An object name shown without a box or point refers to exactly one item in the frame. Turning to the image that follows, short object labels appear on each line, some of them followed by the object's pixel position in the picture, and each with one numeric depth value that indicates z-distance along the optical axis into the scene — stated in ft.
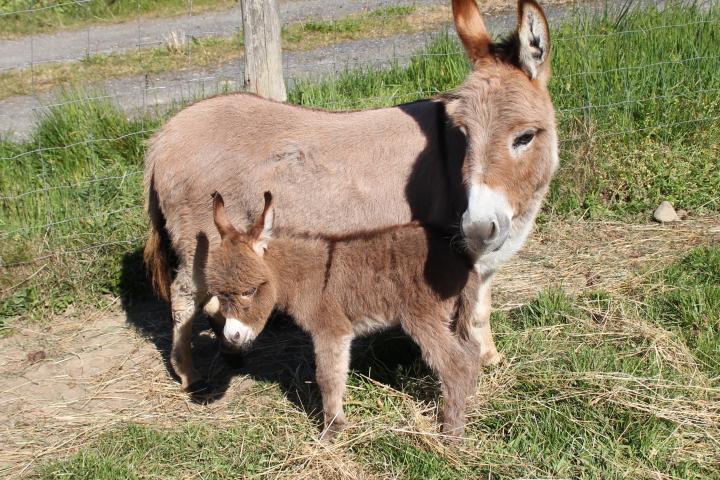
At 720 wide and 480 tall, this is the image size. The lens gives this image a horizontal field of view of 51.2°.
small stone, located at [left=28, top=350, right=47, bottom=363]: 14.84
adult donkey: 10.28
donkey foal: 11.05
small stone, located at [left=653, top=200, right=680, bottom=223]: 17.51
